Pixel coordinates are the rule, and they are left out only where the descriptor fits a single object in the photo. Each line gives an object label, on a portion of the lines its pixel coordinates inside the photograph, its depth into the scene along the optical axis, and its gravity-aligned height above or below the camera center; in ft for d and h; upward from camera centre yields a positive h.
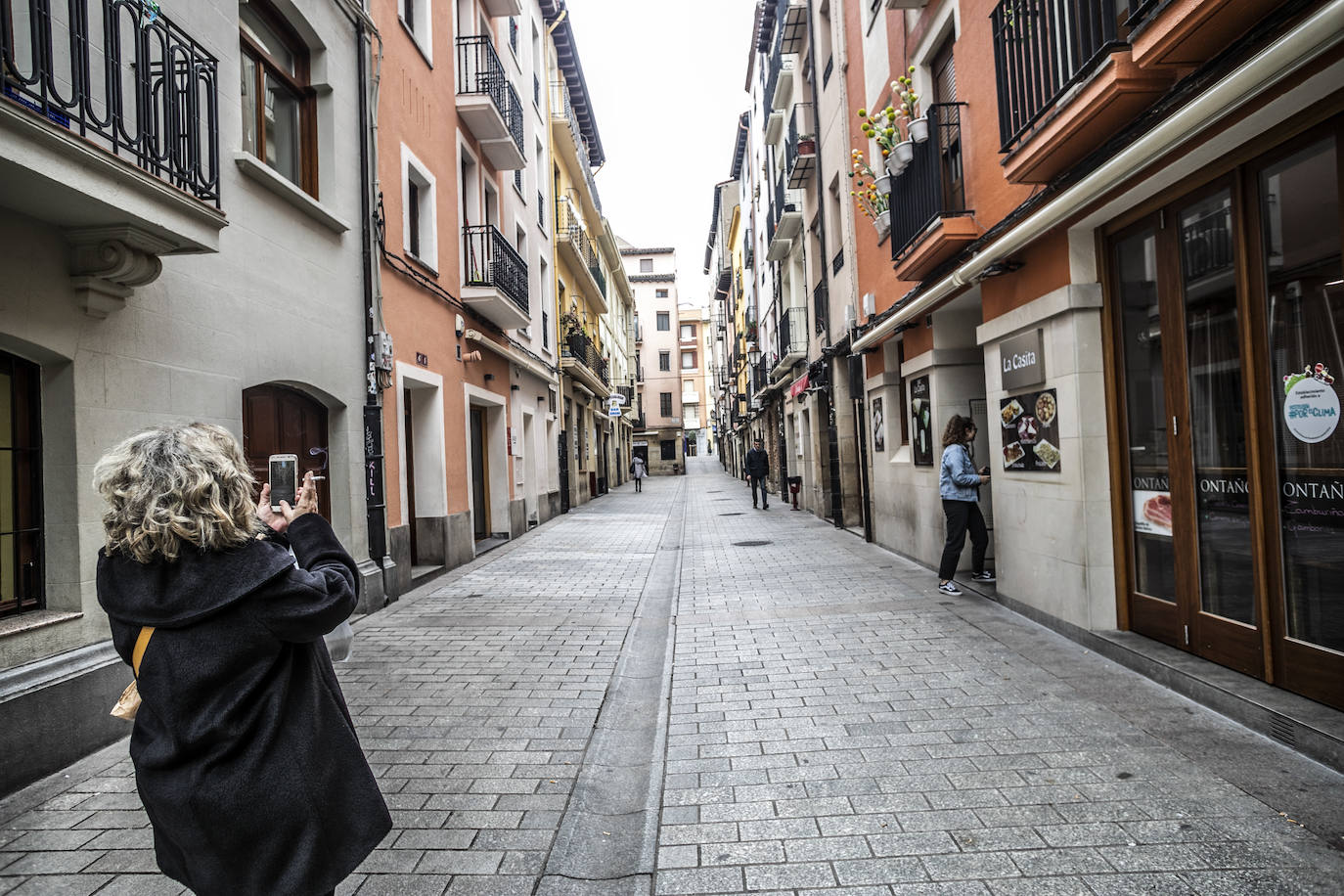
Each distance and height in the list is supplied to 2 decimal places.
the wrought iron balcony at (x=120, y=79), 12.23 +7.44
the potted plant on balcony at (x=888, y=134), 27.50 +11.48
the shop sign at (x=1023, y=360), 20.43 +2.28
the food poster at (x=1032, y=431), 20.02 +0.31
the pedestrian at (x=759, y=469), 67.56 -1.08
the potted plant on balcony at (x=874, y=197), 31.68 +10.77
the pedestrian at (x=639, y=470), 107.87 -1.25
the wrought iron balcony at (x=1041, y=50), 16.03 +8.86
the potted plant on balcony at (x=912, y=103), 25.67 +11.55
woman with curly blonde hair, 6.10 -1.48
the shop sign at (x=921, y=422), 31.27 +1.09
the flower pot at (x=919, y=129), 25.69 +10.60
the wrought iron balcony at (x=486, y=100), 41.17 +19.90
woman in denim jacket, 25.72 -1.54
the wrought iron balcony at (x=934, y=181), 25.86 +9.42
